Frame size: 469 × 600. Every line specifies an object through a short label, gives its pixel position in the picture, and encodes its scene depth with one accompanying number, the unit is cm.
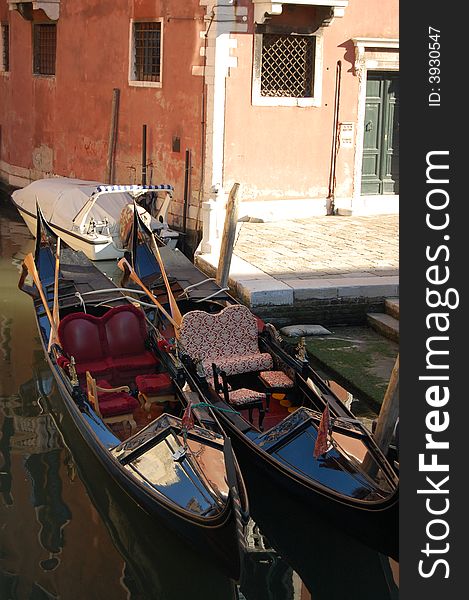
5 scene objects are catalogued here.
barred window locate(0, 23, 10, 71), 1510
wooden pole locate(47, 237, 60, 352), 654
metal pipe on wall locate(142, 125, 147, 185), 1194
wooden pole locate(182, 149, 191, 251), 1120
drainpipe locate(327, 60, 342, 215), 1123
